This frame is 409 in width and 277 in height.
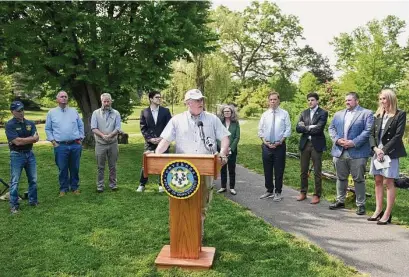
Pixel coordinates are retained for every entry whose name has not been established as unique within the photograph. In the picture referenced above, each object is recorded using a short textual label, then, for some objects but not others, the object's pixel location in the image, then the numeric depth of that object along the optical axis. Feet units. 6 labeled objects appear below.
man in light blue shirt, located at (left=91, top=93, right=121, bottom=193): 25.13
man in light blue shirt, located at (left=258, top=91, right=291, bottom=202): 23.53
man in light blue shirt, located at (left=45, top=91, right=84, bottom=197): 23.90
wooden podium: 13.58
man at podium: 14.62
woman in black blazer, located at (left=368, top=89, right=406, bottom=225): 18.70
